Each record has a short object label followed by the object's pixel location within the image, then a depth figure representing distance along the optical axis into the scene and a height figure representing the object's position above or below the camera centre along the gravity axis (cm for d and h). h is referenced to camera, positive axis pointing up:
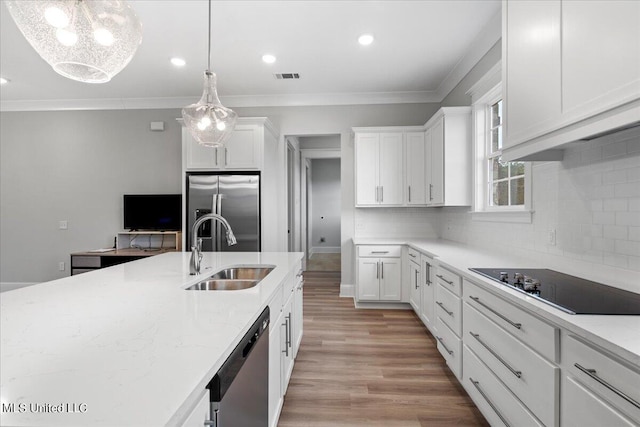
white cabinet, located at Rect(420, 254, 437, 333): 290 -76
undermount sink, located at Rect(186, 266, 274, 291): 187 -41
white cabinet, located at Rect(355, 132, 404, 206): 421 +66
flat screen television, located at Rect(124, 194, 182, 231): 455 +3
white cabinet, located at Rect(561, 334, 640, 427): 89 -54
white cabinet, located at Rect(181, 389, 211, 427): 69 -46
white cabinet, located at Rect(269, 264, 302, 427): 160 -75
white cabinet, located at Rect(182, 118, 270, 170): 400 +80
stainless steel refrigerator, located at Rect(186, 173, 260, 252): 398 +16
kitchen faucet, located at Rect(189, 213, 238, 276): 188 -24
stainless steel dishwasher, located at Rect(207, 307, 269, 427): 83 -54
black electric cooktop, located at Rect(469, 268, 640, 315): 118 -35
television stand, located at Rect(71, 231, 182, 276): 414 -50
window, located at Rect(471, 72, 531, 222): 262 +39
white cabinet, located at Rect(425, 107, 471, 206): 345 +66
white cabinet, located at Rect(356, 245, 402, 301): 390 -72
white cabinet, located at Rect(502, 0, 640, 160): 116 +64
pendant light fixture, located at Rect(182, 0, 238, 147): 234 +74
